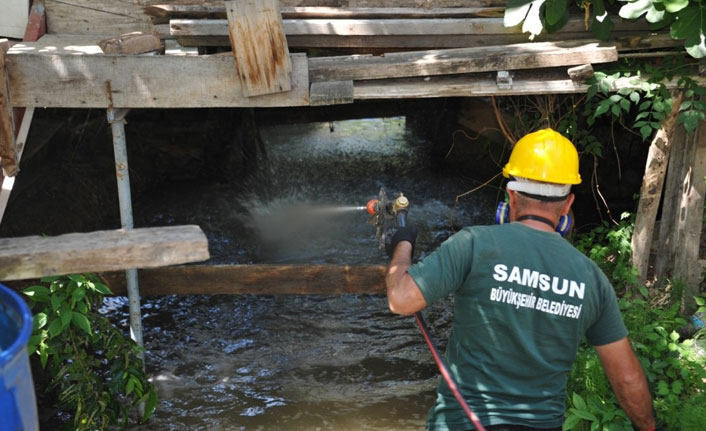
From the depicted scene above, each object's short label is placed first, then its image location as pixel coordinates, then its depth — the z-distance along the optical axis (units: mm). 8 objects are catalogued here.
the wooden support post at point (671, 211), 5129
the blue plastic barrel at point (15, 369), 2068
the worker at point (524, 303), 2613
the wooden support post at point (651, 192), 4820
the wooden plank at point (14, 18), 4508
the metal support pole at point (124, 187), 4240
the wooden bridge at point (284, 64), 3994
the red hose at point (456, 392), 2580
